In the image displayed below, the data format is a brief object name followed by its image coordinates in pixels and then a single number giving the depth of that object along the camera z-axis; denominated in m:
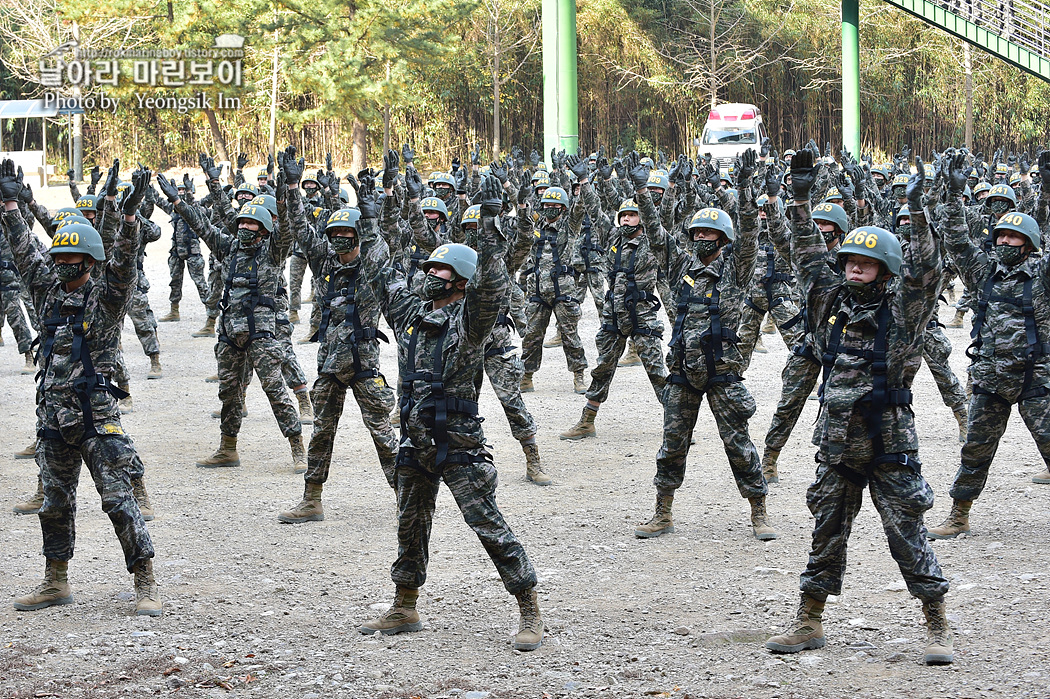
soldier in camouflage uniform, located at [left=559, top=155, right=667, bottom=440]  10.39
